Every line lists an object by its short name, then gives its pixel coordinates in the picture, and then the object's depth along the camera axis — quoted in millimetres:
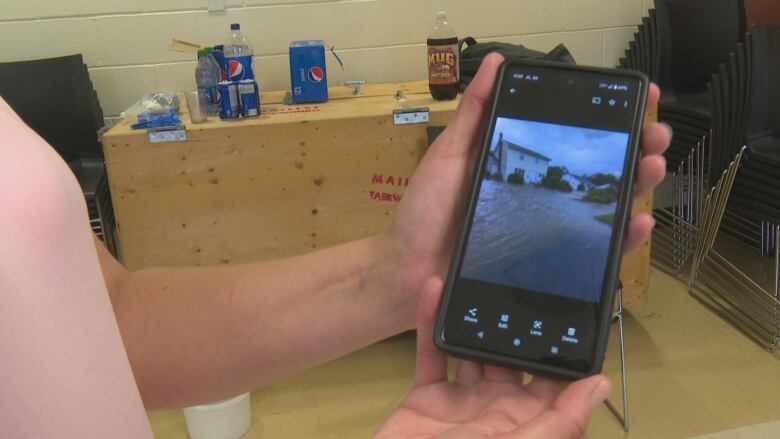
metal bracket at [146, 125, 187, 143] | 1876
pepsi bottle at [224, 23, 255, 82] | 2021
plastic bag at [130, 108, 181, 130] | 1914
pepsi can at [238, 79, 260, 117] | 1951
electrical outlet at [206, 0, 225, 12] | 2424
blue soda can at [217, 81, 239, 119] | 1937
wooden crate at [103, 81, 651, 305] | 1913
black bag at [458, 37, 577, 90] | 2107
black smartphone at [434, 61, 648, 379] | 659
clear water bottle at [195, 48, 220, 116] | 2002
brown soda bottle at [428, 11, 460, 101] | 1976
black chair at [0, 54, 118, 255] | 2287
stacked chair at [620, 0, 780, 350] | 2078
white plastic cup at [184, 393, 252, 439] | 1730
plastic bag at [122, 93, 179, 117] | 2105
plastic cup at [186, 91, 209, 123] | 1938
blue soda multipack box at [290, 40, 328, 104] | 2133
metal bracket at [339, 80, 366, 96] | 2340
